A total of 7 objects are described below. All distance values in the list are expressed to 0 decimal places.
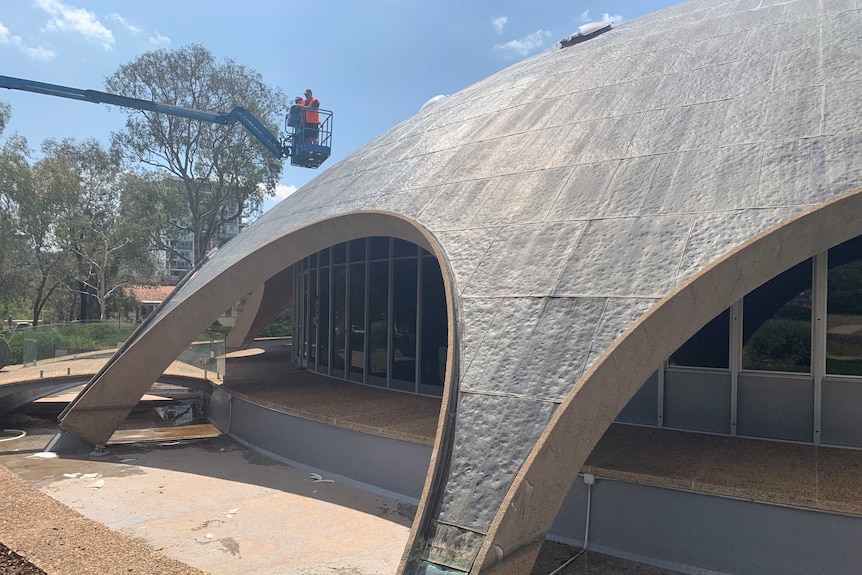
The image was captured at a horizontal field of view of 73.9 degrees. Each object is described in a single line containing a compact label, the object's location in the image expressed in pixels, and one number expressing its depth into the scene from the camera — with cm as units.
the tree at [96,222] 3466
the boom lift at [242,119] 2280
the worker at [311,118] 2800
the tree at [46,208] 3216
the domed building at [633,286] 521
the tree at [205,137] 3459
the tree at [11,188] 3131
